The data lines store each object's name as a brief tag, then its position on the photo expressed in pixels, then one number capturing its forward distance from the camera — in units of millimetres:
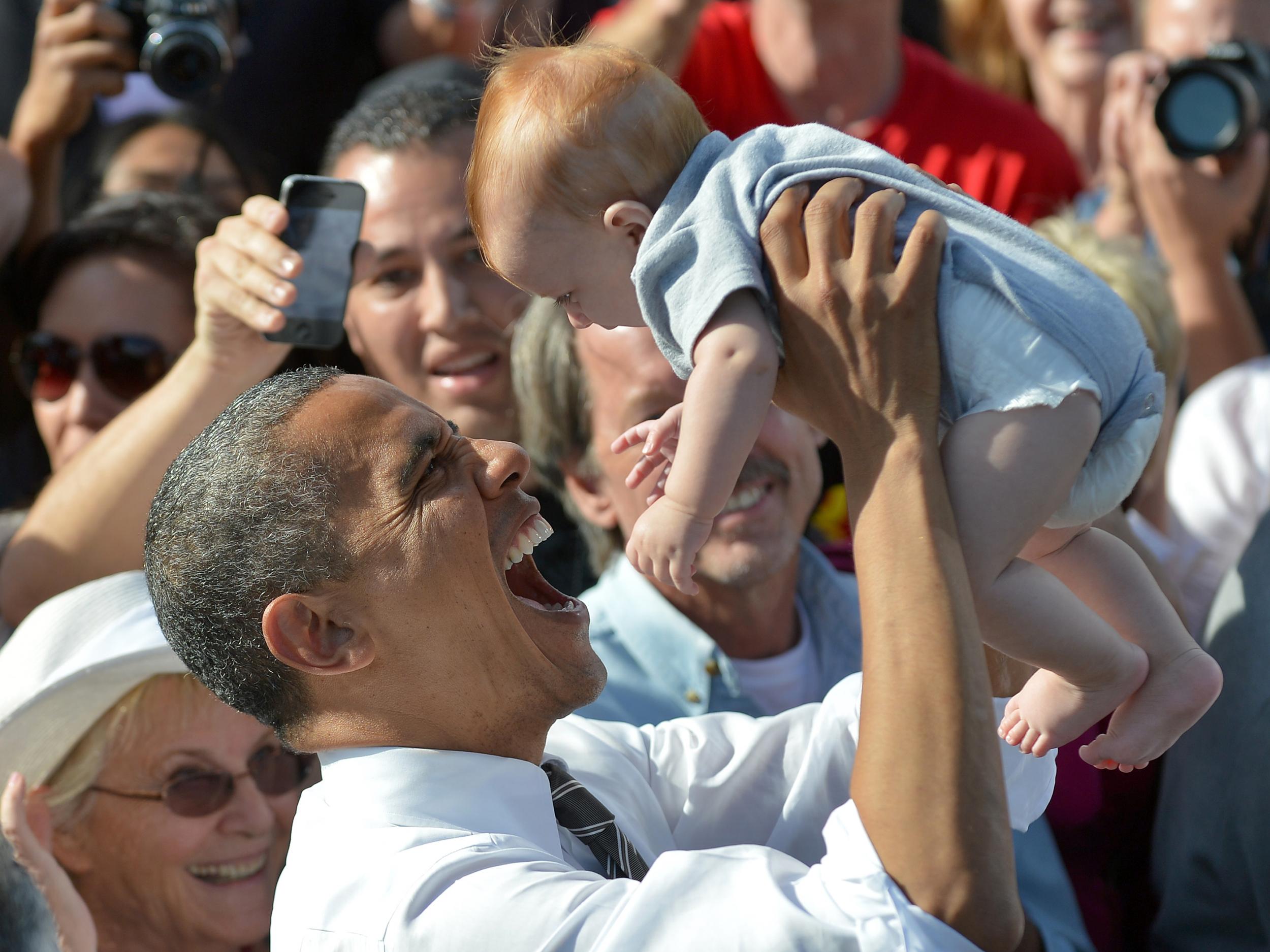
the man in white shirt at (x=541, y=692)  3055
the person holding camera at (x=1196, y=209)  7410
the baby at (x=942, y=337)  3016
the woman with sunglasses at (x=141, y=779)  4453
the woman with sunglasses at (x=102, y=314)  6141
